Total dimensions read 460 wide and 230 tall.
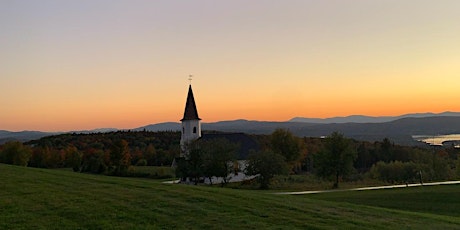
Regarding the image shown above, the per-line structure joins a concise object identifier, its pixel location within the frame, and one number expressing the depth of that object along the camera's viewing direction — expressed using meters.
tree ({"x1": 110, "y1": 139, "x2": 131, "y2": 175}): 71.38
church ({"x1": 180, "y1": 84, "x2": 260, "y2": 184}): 71.69
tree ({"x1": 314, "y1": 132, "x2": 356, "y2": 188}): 51.38
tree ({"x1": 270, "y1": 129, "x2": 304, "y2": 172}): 69.75
